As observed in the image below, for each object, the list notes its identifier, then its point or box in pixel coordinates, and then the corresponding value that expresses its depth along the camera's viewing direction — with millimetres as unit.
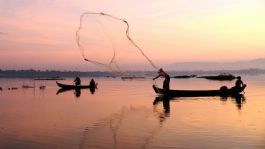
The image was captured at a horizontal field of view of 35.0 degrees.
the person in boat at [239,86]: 38156
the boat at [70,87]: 56834
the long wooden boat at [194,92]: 36406
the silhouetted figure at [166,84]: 35691
